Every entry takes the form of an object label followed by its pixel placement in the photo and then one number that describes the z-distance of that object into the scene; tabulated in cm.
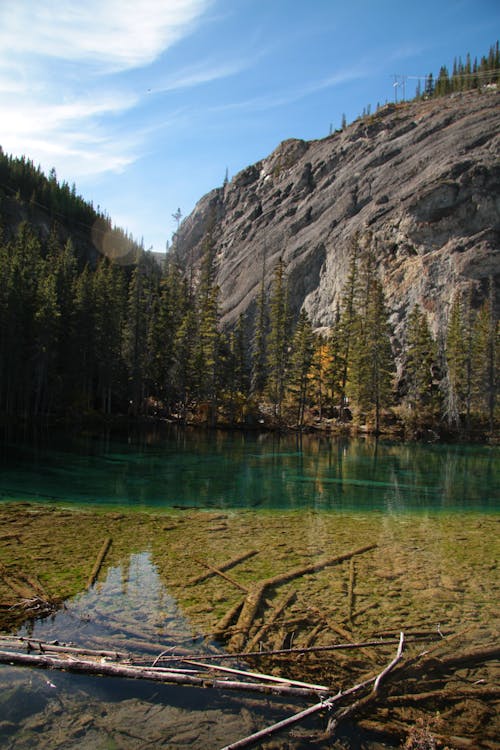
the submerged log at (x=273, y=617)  773
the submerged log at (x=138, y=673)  606
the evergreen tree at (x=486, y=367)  5632
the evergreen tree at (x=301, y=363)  6297
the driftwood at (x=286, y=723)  516
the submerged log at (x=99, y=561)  1012
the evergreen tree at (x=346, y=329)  6669
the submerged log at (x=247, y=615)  774
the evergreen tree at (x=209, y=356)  6147
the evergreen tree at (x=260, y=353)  7194
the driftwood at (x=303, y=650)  659
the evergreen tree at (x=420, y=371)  5816
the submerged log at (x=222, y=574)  1002
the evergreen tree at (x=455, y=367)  5756
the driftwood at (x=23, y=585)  910
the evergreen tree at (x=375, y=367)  5956
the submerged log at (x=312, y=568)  1047
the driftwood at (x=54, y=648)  664
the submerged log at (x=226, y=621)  802
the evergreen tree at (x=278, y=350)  6581
